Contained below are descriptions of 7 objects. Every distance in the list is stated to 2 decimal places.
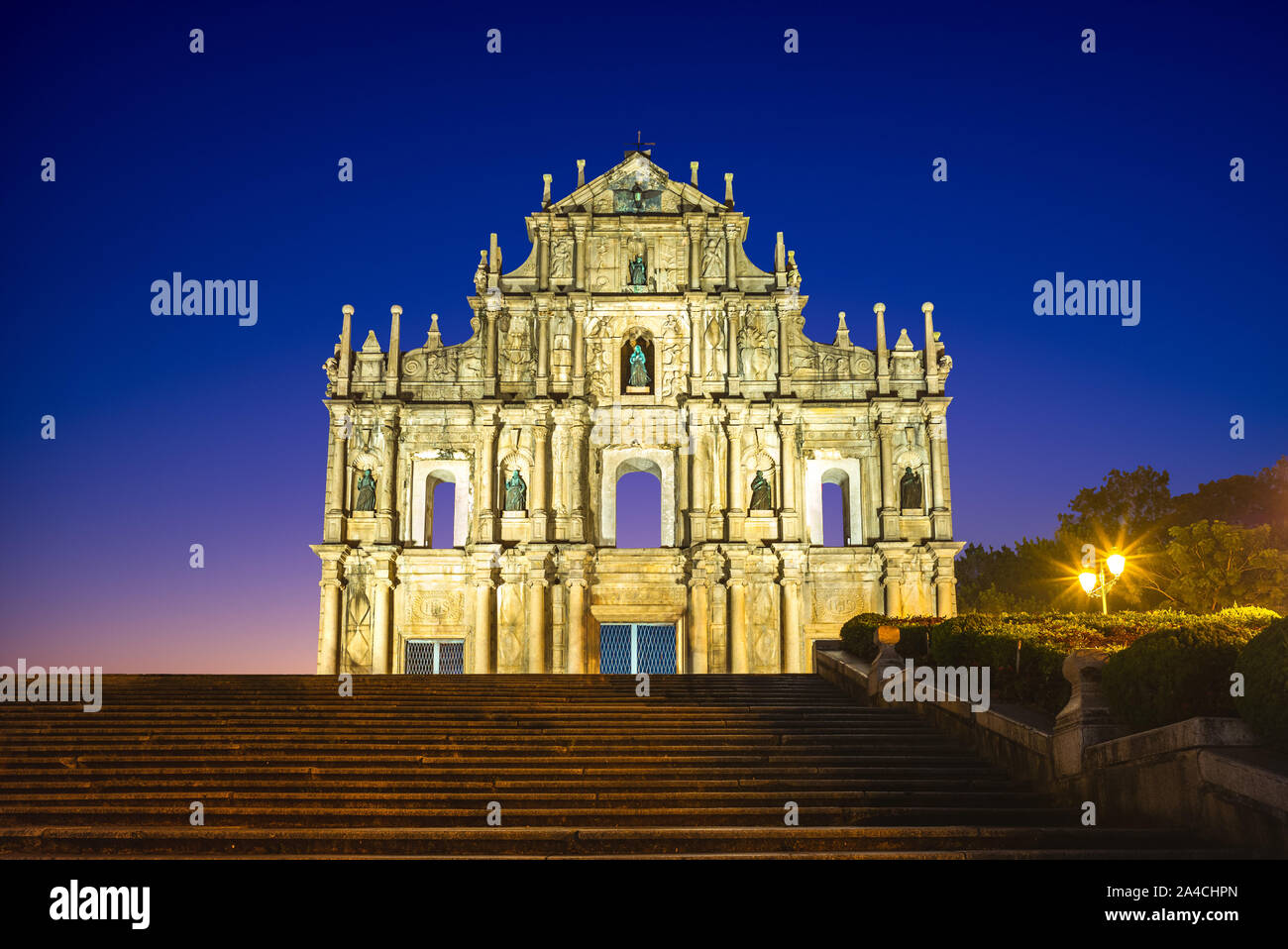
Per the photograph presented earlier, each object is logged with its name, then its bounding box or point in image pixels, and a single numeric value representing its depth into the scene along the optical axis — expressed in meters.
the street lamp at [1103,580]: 18.38
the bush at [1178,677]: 10.62
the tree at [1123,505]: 48.38
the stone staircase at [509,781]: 10.05
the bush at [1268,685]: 9.36
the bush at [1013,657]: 13.48
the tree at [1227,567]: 34.72
